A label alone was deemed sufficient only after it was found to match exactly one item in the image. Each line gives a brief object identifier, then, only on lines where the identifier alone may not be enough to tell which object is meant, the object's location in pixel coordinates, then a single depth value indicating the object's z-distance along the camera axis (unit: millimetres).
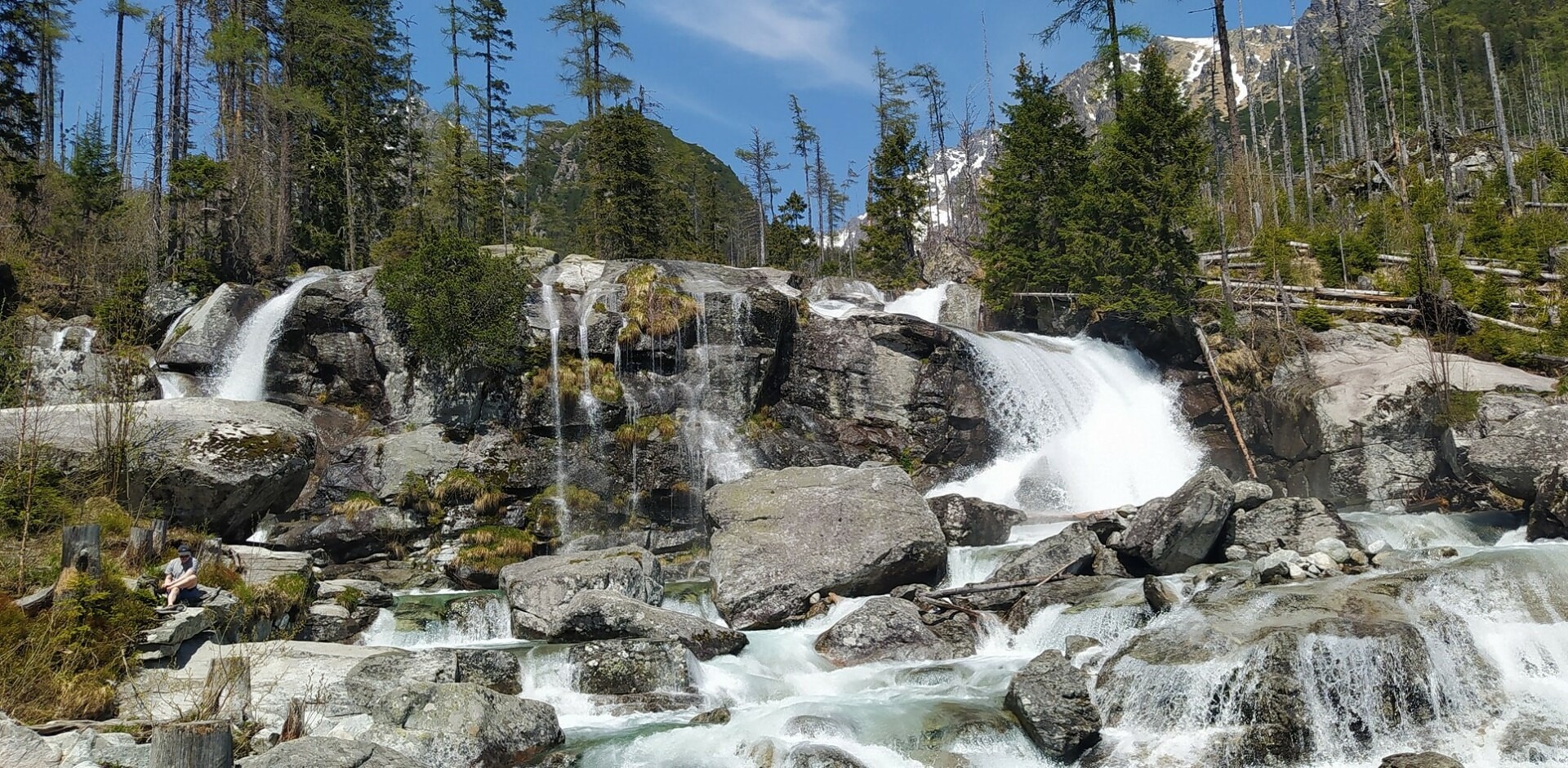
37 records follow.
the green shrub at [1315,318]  22922
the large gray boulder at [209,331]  21625
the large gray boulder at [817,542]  14945
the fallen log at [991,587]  14227
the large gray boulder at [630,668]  11422
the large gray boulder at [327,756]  7195
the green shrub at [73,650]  7918
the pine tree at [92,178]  28094
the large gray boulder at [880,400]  23406
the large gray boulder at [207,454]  13430
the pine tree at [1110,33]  28438
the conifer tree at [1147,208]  24750
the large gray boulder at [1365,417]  18266
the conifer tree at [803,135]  63041
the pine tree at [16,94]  27578
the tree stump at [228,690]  7969
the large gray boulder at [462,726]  8805
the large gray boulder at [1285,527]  13945
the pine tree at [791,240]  52719
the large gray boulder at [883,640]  12578
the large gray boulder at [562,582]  13766
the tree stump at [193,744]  6078
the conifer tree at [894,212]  39062
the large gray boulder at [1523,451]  14430
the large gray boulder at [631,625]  12812
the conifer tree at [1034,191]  28547
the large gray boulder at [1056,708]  8867
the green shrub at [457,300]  21438
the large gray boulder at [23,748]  6559
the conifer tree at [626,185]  34031
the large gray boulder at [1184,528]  14203
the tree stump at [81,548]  9492
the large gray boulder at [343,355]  22547
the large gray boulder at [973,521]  18234
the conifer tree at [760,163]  62978
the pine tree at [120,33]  30859
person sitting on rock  10576
